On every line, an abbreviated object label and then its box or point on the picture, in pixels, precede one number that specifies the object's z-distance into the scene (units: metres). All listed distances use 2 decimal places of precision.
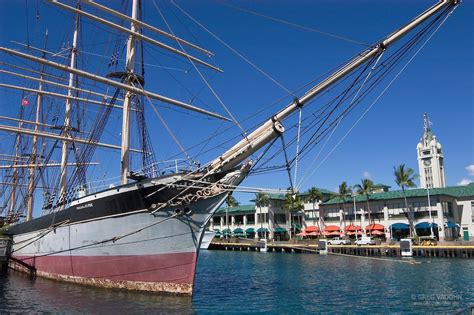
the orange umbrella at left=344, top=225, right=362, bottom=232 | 78.62
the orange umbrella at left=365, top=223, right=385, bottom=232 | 74.61
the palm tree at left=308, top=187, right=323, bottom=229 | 89.00
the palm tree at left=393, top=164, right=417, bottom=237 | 74.78
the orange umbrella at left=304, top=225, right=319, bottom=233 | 82.61
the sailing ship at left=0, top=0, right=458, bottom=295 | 19.92
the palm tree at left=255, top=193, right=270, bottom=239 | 92.19
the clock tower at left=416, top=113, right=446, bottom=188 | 121.25
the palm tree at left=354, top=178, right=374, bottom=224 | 79.06
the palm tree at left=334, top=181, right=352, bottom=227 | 83.88
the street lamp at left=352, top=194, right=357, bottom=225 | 79.81
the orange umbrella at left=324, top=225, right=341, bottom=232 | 81.38
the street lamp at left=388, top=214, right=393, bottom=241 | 76.38
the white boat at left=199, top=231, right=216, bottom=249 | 77.29
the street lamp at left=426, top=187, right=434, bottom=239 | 66.33
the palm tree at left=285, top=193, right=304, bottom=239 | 87.75
